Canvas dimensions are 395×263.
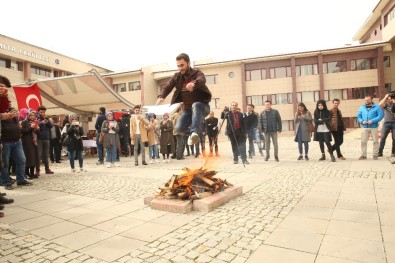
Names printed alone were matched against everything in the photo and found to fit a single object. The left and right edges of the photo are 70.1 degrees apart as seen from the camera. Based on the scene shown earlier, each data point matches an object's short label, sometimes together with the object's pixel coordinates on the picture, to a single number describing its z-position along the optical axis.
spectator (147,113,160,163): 11.12
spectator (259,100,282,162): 10.02
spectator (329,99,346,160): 9.67
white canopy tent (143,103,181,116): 19.26
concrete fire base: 4.24
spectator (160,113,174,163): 11.87
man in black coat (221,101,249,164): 9.66
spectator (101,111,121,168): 10.27
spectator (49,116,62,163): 12.43
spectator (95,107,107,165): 11.50
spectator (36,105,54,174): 8.88
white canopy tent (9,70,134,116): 13.50
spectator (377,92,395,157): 9.09
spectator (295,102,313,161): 9.98
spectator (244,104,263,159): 11.16
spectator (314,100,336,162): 9.59
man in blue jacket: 9.38
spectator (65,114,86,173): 9.02
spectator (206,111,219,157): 12.24
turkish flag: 12.43
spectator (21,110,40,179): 7.93
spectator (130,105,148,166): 10.52
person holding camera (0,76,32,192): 6.62
